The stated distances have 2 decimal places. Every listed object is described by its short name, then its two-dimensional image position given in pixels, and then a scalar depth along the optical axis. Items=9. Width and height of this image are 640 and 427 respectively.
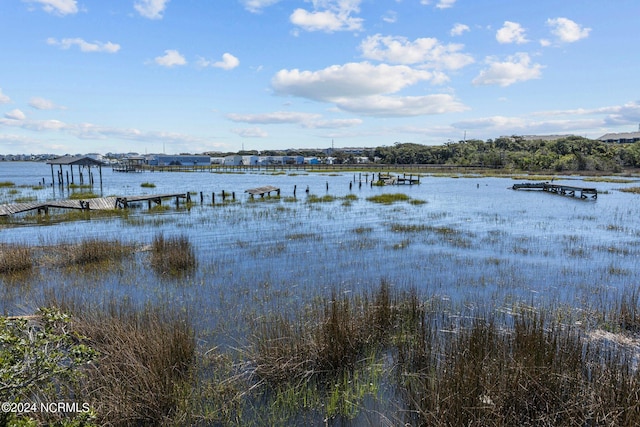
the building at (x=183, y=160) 172.75
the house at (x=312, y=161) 164.81
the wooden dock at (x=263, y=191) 41.28
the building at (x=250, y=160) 177.12
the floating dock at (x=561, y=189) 40.44
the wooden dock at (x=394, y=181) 61.78
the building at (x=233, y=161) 174.88
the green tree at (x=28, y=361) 3.46
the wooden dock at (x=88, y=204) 26.34
